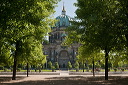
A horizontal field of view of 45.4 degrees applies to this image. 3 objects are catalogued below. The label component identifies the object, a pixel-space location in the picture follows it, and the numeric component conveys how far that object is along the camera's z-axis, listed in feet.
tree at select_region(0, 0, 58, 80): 38.96
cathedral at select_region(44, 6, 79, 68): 303.48
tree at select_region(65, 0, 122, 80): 48.75
